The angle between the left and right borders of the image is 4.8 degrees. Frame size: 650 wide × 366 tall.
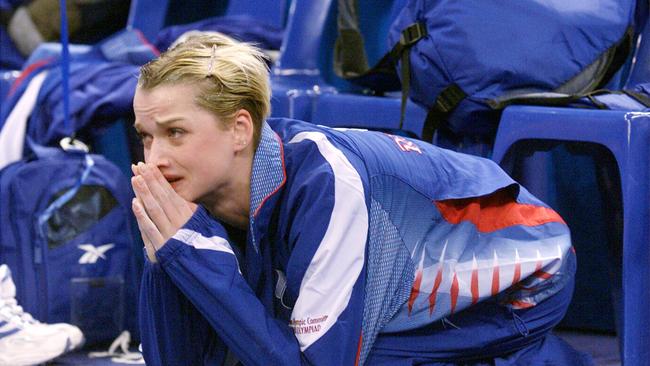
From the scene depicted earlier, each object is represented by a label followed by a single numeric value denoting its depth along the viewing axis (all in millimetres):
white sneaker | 12367
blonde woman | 11706
